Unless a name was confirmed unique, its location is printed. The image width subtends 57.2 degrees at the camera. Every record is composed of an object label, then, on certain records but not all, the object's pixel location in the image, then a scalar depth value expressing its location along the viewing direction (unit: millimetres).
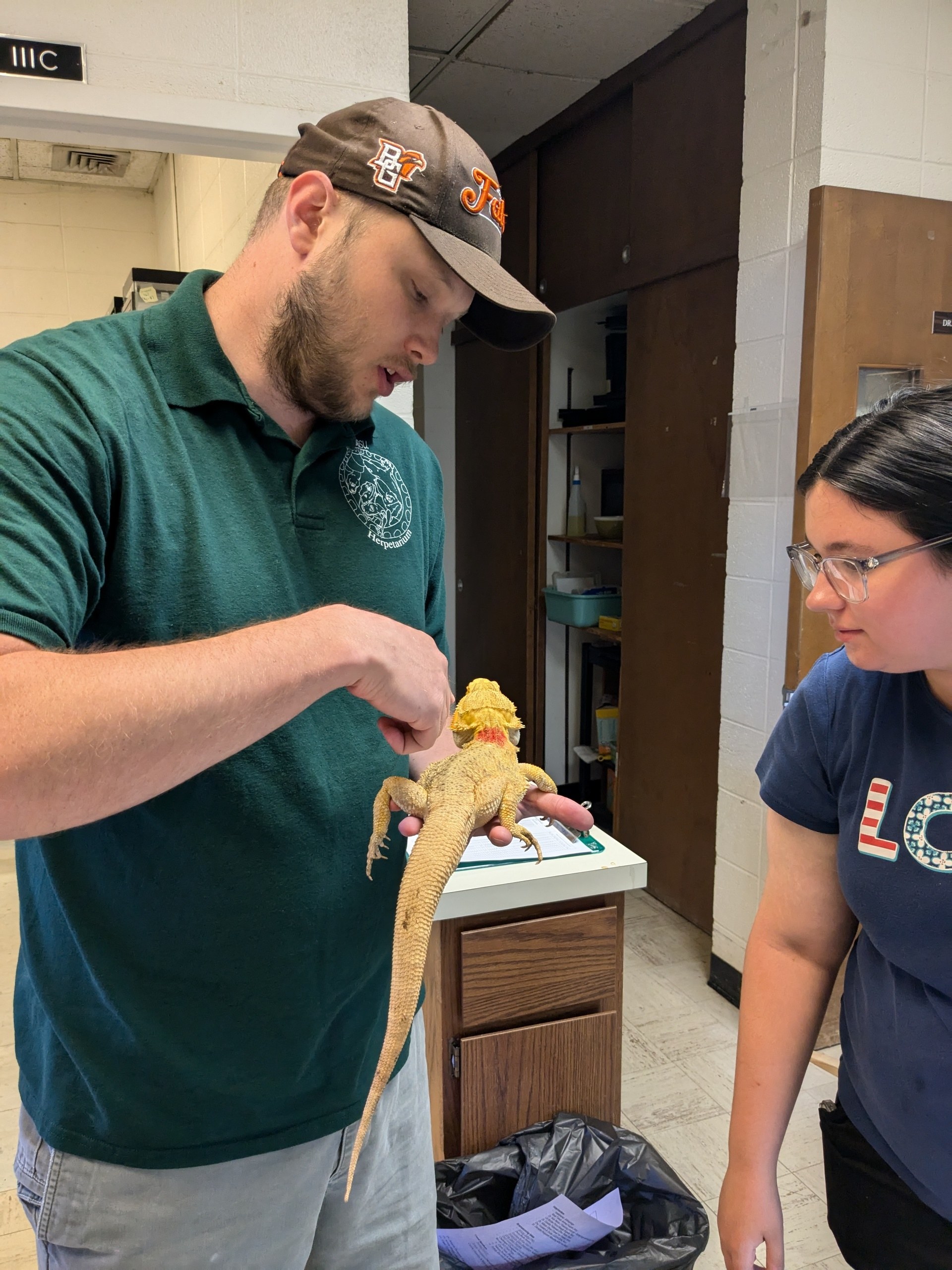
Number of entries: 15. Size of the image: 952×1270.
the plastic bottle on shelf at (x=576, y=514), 4598
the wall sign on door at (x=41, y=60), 2271
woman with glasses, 1019
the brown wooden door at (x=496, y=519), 4695
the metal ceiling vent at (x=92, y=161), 5168
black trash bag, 1632
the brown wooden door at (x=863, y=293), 2504
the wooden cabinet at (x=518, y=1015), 1892
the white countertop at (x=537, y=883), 1818
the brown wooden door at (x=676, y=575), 3332
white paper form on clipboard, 1935
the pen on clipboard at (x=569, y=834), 1995
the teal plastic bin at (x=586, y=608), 4340
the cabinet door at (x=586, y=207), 3791
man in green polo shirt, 945
